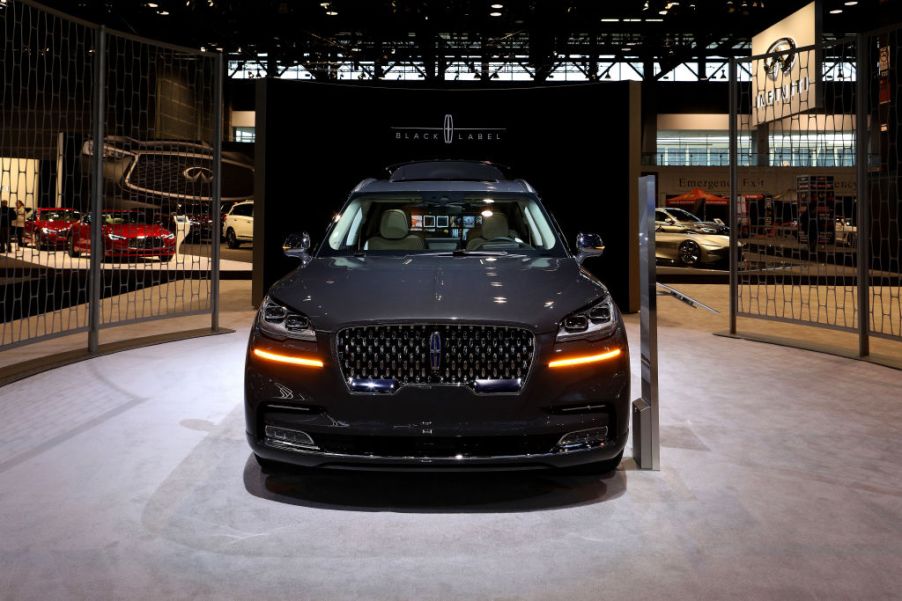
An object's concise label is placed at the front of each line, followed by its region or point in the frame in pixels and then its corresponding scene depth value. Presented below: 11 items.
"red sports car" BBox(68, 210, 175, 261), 9.48
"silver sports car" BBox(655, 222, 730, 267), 16.67
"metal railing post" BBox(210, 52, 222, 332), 7.89
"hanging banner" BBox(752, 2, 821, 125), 8.48
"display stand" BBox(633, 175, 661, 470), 3.58
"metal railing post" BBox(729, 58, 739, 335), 7.92
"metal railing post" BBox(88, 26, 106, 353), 6.60
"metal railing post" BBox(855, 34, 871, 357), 6.66
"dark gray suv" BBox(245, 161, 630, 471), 2.89
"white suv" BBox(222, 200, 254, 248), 21.33
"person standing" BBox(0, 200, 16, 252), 7.01
